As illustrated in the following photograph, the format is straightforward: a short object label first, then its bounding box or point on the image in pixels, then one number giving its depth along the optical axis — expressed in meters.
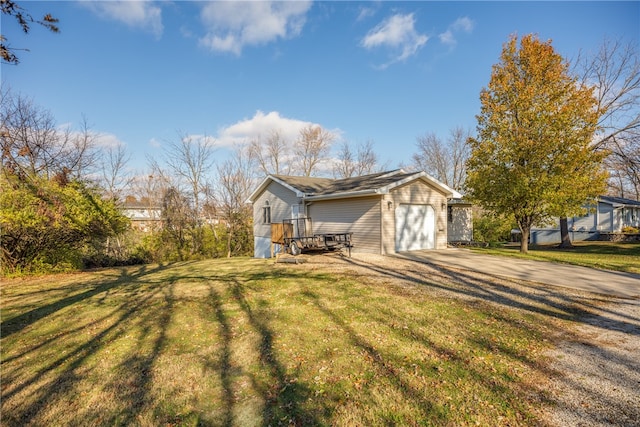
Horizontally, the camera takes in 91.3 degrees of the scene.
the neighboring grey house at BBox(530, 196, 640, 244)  23.90
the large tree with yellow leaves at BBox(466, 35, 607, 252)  12.12
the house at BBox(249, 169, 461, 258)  12.66
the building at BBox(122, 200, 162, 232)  20.09
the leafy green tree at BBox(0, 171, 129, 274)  9.42
